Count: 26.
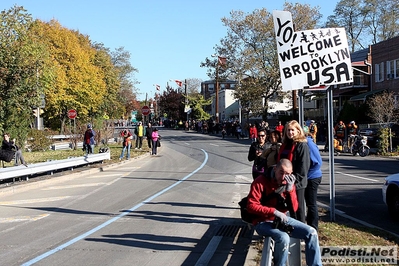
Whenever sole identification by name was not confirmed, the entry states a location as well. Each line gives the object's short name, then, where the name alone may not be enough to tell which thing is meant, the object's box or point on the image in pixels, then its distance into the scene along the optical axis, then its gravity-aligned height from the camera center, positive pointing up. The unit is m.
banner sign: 7.73 +1.00
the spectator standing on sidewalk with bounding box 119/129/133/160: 24.59 -0.78
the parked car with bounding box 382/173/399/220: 9.23 -1.51
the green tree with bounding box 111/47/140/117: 81.19 +9.88
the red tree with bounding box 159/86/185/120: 93.50 +4.29
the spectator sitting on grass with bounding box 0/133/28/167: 17.67 -0.85
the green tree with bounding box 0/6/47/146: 24.45 +3.09
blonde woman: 6.41 -0.45
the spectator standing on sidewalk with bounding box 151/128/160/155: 27.71 -0.81
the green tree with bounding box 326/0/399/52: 60.28 +13.69
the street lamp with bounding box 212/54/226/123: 44.97 +6.01
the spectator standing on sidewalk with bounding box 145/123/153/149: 28.64 -0.33
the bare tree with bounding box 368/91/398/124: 26.73 +0.53
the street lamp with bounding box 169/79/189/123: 77.92 +4.68
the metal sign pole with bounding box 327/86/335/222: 8.11 -0.48
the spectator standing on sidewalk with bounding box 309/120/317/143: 23.47 -0.33
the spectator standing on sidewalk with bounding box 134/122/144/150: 30.28 -0.46
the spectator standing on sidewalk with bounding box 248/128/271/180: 8.66 -0.51
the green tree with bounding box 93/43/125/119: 61.38 +5.80
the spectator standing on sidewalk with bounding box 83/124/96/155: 23.80 -0.56
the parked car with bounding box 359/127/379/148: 27.31 -0.95
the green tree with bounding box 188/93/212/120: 88.44 +2.89
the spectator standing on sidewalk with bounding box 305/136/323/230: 7.00 -0.95
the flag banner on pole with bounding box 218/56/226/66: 44.97 +6.06
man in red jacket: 5.07 -0.98
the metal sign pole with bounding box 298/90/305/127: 8.54 +0.23
